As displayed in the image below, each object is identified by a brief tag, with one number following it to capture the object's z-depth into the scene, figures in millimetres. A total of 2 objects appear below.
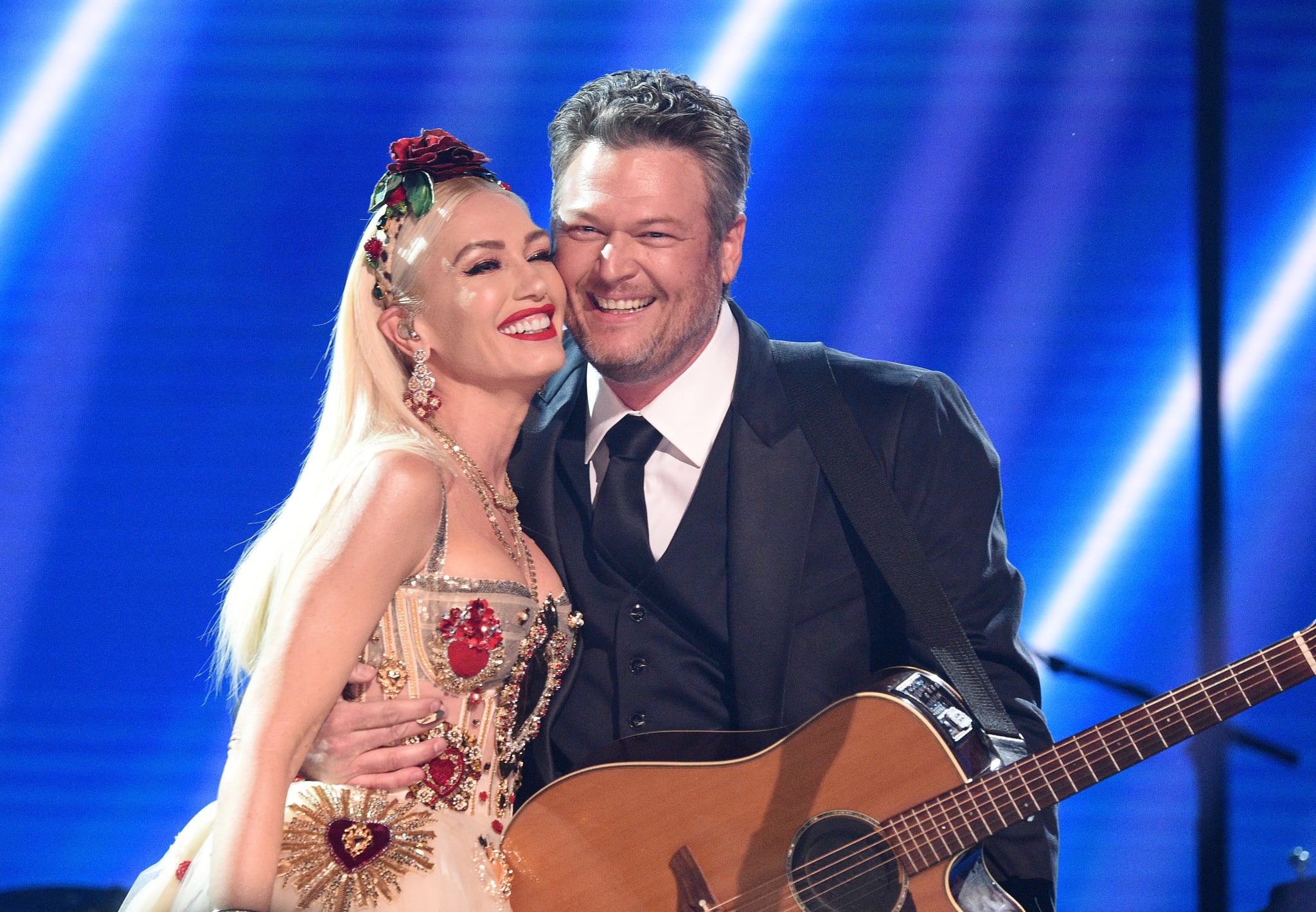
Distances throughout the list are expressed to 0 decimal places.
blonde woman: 6729
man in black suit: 6905
